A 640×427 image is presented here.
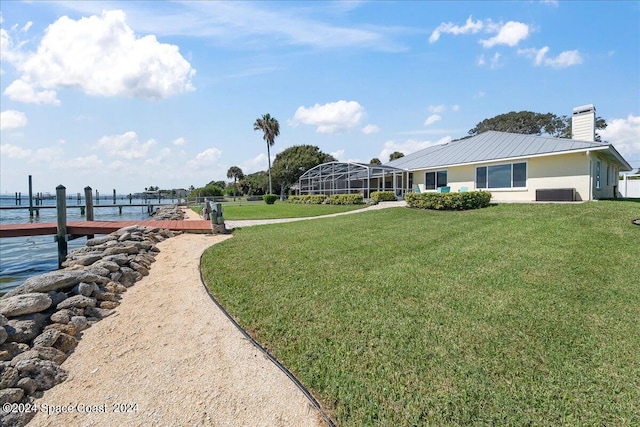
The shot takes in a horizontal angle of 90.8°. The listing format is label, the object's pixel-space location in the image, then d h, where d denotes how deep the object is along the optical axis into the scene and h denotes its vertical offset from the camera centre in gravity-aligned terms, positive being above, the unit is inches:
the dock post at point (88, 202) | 456.3 +9.1
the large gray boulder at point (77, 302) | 174.2 -53.1
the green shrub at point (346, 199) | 840.9 +9.1
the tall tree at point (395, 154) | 1817.4 +271.4
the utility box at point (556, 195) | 521.7 +5.0
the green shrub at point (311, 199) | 990.4 +14.2
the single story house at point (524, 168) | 524.1 +60.2
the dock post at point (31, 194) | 1011.7 +55.6
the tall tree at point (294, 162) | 1732.3 +230.1
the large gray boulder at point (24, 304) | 152.3 -47.1
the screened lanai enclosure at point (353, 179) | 848.3 +71.4
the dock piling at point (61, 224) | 365.7 -18.0
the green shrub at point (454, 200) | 529.0 -0.8
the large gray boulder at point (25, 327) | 141.9 -55.1
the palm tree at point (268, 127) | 1617.9 +395.4
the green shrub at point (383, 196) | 798.5 +13.9
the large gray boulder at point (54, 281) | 179.2 -43.2
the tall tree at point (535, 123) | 1585.9 +393.2
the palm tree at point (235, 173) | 2589.6 +263.9
